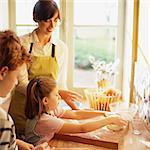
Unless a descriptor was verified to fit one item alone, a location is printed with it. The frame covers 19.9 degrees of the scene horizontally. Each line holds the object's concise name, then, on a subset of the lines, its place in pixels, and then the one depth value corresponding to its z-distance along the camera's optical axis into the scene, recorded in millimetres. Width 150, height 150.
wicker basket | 4182
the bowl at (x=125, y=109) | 2835
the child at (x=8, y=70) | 1880
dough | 2687
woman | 2926
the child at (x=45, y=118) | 2563
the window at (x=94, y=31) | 5674
